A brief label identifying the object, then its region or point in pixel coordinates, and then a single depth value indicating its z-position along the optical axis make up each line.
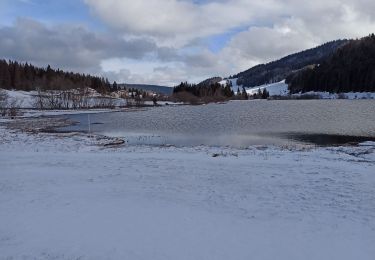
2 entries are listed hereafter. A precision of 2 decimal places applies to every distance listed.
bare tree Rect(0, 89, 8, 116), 89.94
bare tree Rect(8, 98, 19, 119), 87.76
